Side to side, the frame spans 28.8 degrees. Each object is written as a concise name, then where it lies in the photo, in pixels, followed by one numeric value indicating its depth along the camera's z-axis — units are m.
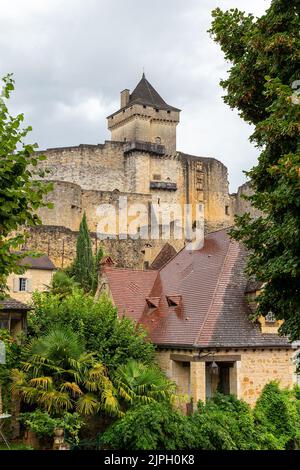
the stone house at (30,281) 41.50
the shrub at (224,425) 15.55
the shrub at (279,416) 17.70
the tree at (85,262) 39.33
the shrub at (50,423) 15.36
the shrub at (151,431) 14.77
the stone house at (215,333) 17.91
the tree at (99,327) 17.96
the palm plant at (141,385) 16.70
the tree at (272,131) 9.05
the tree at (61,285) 30.32
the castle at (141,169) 61.41
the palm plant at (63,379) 15.88
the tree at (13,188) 9.08
